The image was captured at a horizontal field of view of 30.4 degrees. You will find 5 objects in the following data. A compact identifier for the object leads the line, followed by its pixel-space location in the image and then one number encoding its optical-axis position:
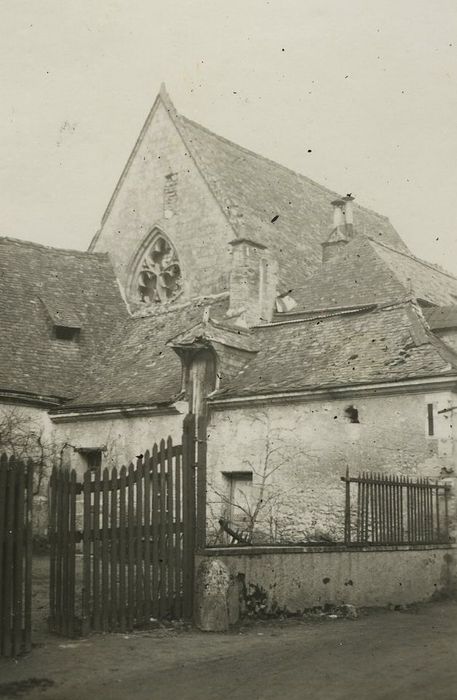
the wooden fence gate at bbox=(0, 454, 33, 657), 7.66
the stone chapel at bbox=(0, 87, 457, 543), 15.01
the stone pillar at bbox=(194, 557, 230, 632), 9.05
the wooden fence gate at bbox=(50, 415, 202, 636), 8.70
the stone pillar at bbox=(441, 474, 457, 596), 12.96
